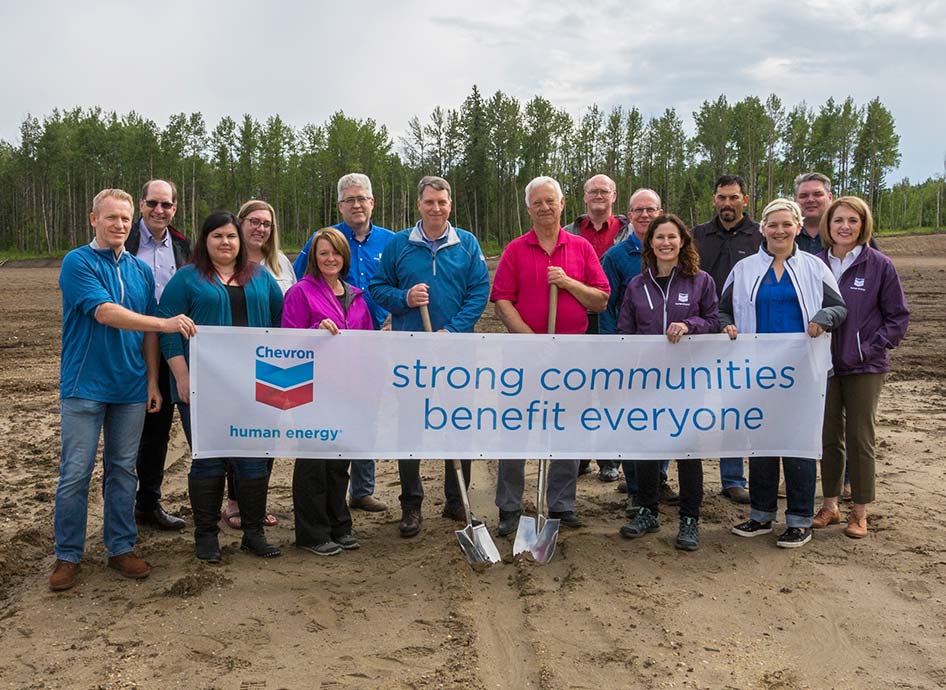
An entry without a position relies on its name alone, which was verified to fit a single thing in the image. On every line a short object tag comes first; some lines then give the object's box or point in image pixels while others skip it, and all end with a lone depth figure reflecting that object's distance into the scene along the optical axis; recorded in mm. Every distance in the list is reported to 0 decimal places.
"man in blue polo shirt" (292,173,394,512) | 6195
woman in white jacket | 5172
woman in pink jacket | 4992
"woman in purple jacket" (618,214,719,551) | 5188
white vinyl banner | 4938
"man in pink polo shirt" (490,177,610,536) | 5309
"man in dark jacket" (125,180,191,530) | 5383
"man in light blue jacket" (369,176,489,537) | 5367
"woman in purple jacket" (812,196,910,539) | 5301
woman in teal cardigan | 4789
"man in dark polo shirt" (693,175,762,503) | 6234
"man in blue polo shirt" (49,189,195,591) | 4445
